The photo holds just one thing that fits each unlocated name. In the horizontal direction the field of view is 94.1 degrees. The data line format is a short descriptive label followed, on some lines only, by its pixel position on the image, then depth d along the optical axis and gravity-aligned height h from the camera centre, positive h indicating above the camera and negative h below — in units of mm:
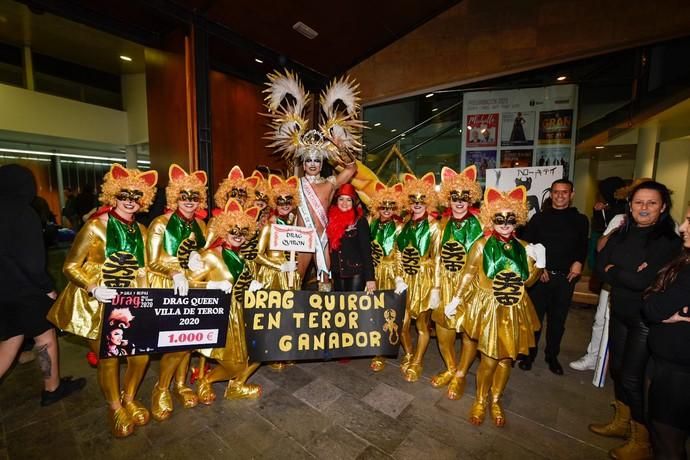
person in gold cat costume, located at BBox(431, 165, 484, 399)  2807 -455
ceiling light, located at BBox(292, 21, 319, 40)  4219 +2289
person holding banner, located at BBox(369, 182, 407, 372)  3236 -388
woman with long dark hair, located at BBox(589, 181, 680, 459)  2023 -480
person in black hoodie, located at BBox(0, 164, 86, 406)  2340 -543
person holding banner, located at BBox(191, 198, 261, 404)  2479 -637
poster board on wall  5266 +1287
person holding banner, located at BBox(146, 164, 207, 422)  2398 -381
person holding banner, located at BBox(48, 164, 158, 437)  2178 -492
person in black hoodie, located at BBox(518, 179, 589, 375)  3199 -532
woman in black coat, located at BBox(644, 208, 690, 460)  1588 -746
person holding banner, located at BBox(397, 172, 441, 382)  3064 -483
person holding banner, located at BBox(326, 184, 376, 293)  3107 -445
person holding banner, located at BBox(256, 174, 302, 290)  2980 -464
